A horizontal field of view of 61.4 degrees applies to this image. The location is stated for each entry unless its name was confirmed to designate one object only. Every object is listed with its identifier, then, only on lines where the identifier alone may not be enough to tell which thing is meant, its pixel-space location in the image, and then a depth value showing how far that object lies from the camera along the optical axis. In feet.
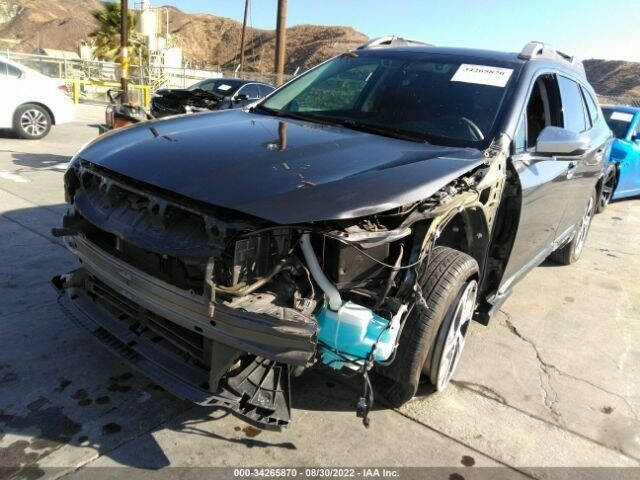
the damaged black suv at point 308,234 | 7.49
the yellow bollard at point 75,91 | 69.56
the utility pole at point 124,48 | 43.39
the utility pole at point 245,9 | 133.69
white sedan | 33.76
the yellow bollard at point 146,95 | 72.81
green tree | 103.76
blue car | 29.48
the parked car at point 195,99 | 35.29
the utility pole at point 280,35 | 72.74
